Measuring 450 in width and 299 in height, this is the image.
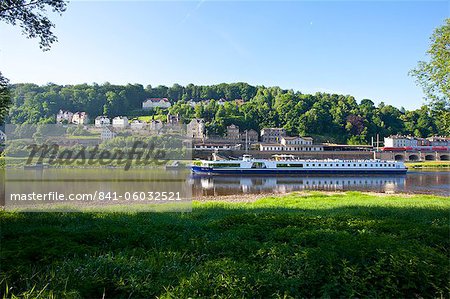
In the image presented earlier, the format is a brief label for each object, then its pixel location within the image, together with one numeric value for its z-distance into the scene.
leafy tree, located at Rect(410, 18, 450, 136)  13.99
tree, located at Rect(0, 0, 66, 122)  8.50
